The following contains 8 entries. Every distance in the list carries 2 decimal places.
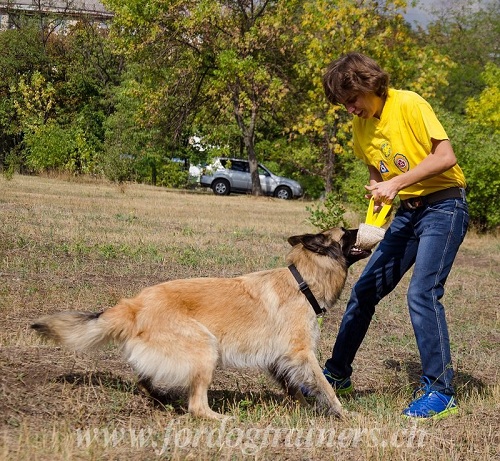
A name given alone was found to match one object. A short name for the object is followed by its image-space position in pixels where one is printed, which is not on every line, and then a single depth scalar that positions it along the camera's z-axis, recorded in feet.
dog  15.15
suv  106.42
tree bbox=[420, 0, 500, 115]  125.29
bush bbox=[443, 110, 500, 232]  51.93
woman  15.71
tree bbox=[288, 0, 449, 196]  82.58
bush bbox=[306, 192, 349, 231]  34.76
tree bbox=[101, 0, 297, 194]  88.28
